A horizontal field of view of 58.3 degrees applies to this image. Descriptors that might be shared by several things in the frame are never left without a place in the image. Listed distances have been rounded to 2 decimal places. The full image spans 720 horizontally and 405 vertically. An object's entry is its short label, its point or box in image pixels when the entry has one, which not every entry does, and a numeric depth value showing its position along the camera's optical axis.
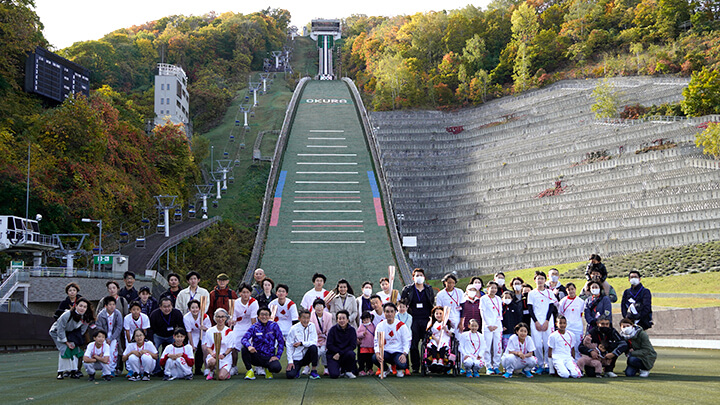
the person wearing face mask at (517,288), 11.76
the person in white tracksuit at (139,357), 10.24
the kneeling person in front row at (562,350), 10.26
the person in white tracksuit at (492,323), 11.05
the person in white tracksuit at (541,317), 11.19
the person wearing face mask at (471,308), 11.28
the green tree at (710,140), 34.19
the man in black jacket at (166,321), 10.95
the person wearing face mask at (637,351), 9.87
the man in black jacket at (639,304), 11.65
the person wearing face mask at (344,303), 11.66
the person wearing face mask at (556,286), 12.08
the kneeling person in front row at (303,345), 10.45
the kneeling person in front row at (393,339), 10.48
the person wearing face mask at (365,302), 12.12
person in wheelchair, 10.62
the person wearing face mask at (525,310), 11.61
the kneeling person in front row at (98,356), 10.27
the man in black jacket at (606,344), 10.19
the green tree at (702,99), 42.62
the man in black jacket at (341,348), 10.35
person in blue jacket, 10.23
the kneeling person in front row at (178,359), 10.17
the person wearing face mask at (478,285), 11.56
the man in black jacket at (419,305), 11.67
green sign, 27.02
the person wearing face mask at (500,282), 12.40
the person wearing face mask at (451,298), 11.41
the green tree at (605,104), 45.91
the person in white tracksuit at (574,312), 11.13
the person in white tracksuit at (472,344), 10.68
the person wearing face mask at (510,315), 11.66
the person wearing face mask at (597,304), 11.20
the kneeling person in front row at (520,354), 10.48
